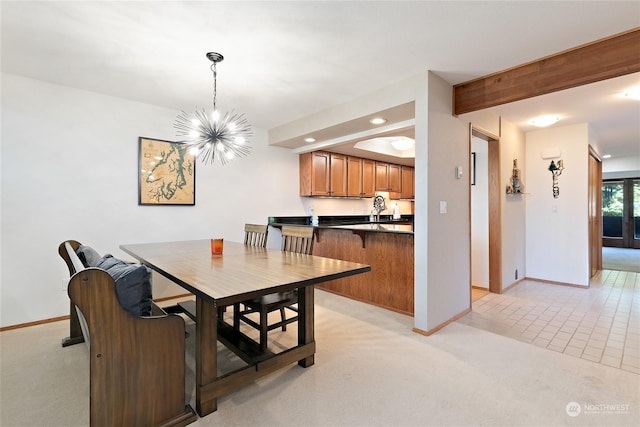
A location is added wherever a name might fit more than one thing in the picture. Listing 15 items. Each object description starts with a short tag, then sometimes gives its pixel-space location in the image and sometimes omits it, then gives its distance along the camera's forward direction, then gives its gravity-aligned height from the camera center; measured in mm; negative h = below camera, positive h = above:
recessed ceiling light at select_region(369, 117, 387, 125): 3328 +1096
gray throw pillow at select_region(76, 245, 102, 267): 1734 -244
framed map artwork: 3514 +533
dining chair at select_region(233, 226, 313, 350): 2121 -629
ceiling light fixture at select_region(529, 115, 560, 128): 3837 +1264
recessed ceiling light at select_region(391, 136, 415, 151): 5089 +1279
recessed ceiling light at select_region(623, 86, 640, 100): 2930 +1250
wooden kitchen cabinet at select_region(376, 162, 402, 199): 6000 +786
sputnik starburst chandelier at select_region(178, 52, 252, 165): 2639 +885
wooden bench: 1354 -710
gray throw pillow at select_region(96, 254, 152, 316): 1481 -351
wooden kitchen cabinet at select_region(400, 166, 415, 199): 6602 +770
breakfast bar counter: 3174 -501
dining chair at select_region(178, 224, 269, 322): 2668 -249
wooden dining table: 1535 -354
